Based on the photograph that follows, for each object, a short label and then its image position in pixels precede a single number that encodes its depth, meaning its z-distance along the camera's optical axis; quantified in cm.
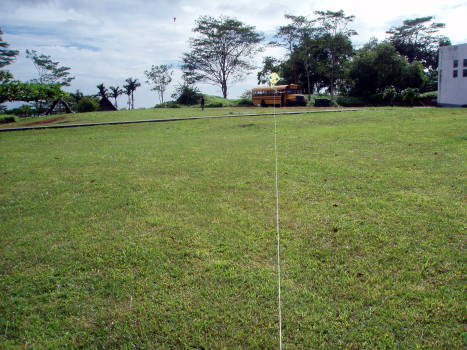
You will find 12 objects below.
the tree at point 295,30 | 3494
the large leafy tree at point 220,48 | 4109
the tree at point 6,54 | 3750
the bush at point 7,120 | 2366
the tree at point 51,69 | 4111
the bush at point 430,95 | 2706
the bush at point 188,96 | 3781
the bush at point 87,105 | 3133
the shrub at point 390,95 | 2825
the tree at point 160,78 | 4141
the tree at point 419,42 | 4225
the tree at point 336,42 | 3388
